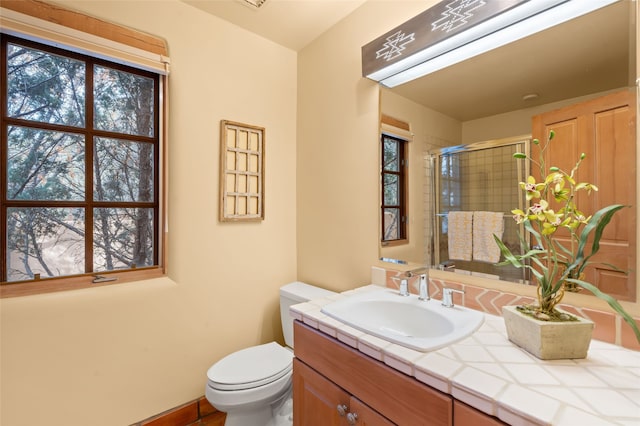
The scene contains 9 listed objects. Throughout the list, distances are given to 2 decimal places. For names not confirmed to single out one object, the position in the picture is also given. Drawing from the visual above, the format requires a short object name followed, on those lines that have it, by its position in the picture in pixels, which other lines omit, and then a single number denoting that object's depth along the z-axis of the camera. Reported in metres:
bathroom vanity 0.58
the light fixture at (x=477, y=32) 0.96
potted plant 0.75
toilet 1.29
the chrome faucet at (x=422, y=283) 1.23
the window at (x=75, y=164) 1.30
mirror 0.90
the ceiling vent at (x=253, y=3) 1.59
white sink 0.87
